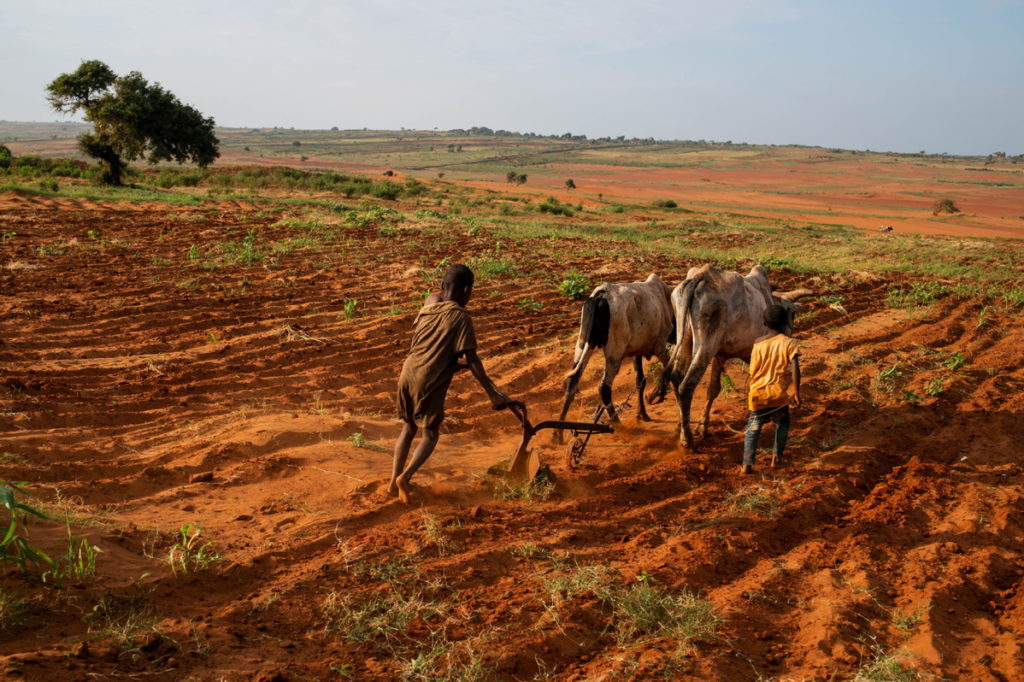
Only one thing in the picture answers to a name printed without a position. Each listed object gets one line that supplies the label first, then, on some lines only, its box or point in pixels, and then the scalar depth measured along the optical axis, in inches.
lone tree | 1342.3
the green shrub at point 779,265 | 639.1
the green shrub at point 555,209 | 1349.7
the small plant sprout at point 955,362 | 347.9
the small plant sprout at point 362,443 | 259.4
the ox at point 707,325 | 271.0
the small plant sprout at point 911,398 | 308.0
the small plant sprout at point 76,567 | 149.4
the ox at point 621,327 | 268.4
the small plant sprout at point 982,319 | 438.3
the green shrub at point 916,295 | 513.7
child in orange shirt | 241.0
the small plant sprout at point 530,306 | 477.6
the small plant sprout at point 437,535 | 184.4
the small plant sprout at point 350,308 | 420.0
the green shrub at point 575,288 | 509.7
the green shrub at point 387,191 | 1469.0
